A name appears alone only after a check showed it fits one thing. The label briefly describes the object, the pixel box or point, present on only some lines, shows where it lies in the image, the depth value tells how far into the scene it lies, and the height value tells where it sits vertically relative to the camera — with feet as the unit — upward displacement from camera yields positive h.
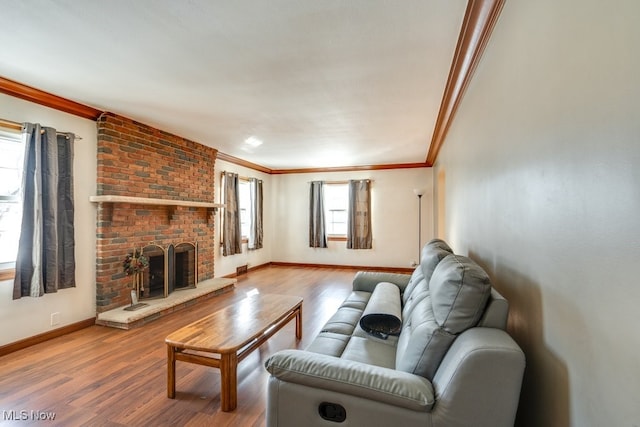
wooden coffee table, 6.49 -2.77
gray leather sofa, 3.52 -2.15
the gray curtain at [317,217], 23.71 -0.09
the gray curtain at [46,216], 9.40 +0.05
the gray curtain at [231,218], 18.85 -0.10
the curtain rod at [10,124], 9.07 +2.83
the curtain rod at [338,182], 23.73 +2.65
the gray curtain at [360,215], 22.77 +0.05
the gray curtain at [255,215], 22.11 +0.09
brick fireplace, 11.64 +0.64
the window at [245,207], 21.76 +0.68
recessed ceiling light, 14.94 +3.84
